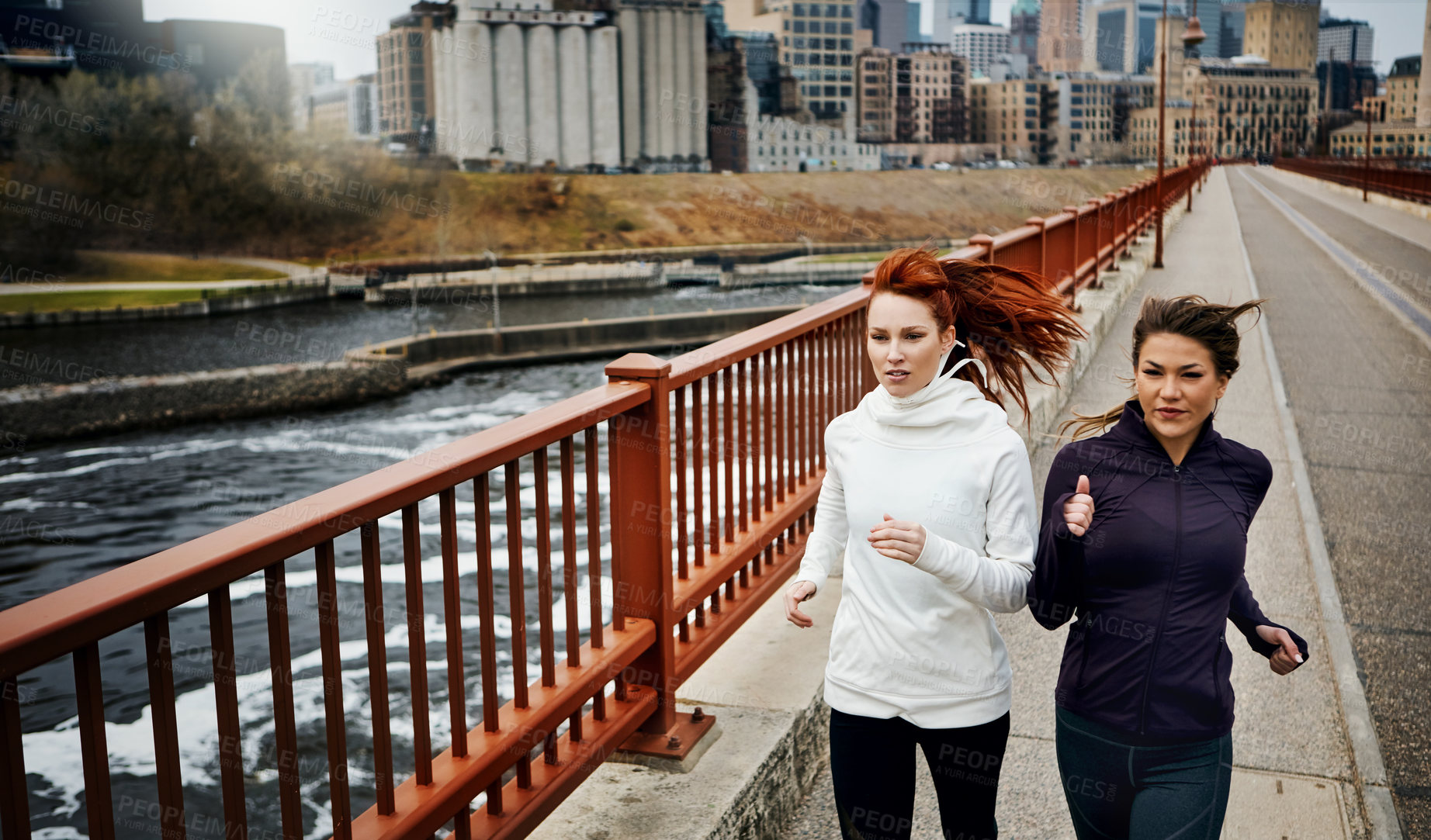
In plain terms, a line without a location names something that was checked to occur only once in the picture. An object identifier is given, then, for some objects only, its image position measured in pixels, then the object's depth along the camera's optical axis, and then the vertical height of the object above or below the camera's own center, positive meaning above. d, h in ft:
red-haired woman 7.72 -2.41
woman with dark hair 7.26 -2.36
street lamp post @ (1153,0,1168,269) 61.91 -0.36
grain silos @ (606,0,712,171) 403.34 +49.93
